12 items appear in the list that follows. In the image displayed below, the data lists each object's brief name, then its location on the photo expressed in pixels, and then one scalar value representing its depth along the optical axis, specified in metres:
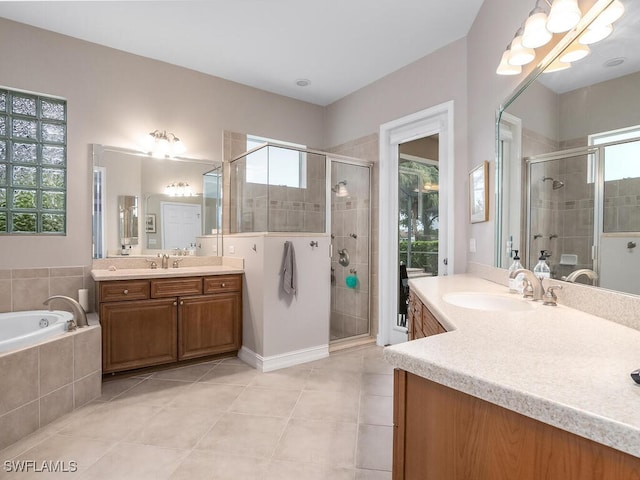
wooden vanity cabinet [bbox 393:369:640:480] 0.57
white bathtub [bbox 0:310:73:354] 2.28
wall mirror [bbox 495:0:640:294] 1.08
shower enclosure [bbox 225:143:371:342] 3.15
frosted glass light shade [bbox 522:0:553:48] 1.44
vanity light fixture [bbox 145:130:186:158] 3.21
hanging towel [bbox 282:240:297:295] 2.98
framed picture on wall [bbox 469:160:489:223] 2.33
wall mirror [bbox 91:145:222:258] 3.01
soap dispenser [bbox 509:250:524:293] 1.70
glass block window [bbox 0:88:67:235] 2.66
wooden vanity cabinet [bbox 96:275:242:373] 2.62
